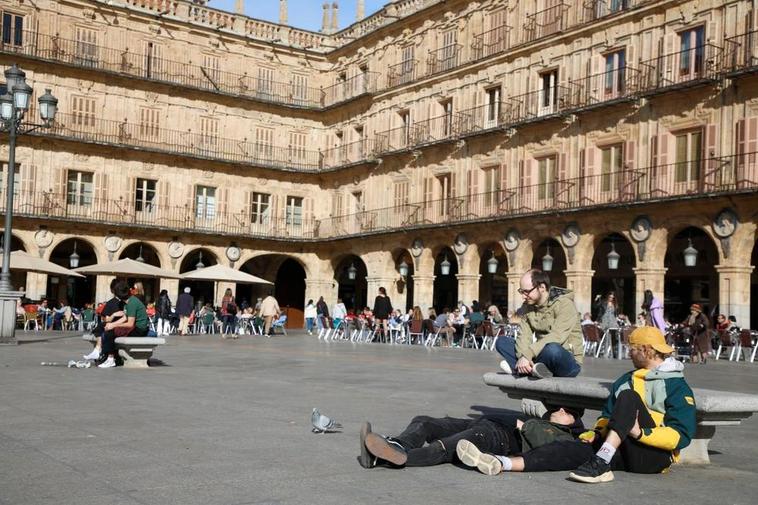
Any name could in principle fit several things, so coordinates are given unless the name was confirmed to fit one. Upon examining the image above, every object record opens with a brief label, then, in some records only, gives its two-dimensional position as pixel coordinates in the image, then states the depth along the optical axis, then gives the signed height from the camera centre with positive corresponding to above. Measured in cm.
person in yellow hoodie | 549 -73
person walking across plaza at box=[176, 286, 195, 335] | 2812 -88
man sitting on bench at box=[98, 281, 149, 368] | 1306 -67
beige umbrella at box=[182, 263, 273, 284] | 3125 +22
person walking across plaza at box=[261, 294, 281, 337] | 2984 -91
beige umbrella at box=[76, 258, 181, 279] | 2956 +28
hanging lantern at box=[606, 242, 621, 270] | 2622 +102
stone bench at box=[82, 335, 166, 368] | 1305 -102
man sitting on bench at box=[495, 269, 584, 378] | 716 -34
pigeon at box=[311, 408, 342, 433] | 689 -105
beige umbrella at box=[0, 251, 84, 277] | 2844 +32
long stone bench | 594 -72
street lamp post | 1783 +301
